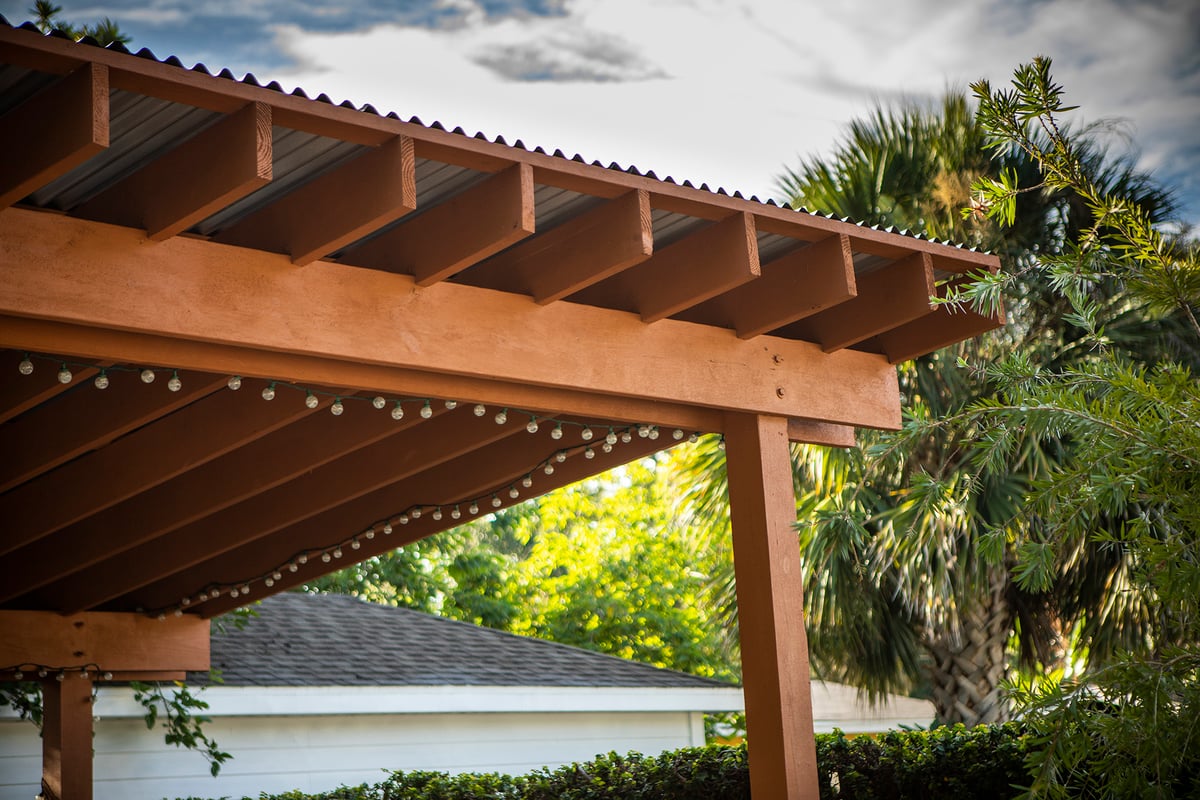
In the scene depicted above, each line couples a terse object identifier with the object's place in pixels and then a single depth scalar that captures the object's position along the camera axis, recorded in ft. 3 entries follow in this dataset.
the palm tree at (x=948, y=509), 26.11
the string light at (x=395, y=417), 11.85
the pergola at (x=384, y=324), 9.59
